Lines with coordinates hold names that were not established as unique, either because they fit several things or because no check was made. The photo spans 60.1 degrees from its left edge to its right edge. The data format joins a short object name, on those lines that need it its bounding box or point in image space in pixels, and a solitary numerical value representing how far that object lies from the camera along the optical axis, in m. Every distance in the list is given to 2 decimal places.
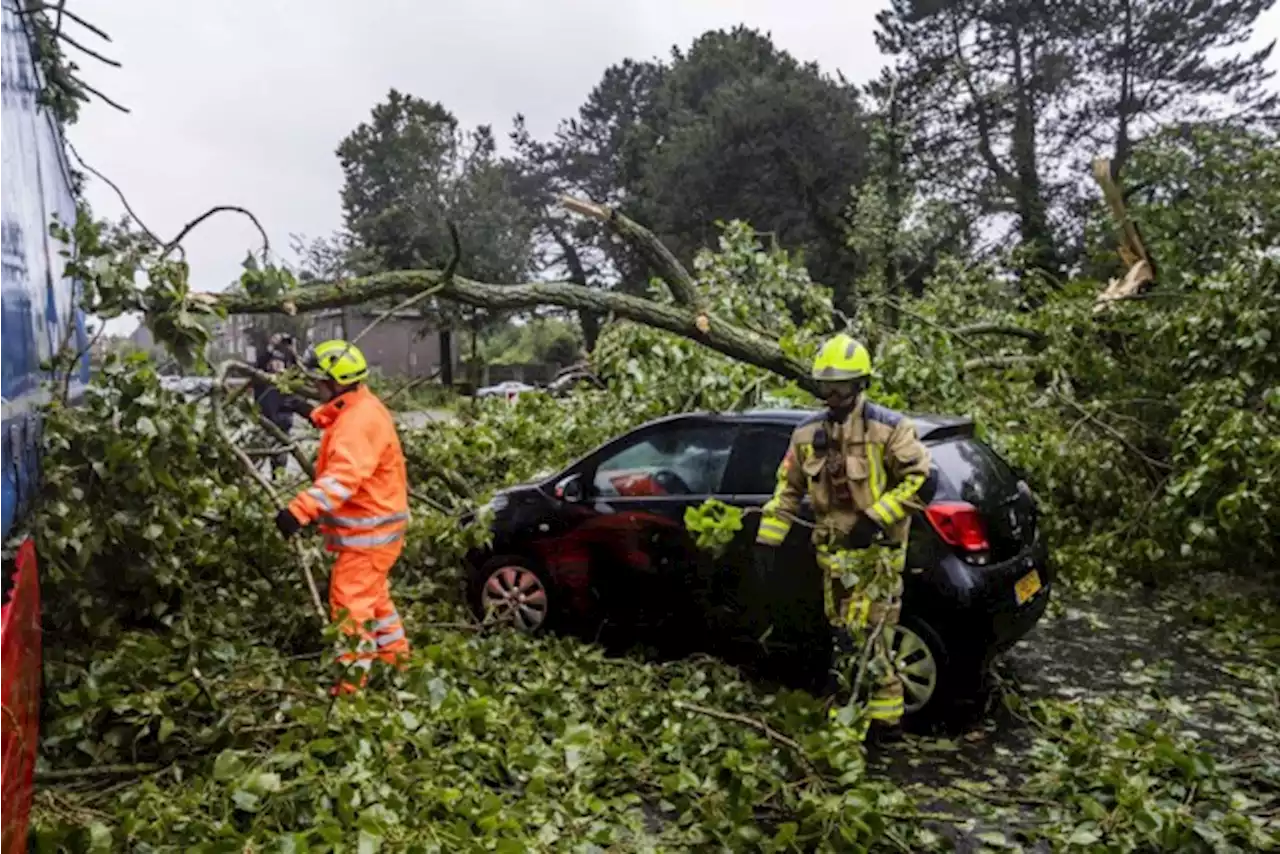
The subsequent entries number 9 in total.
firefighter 4.85
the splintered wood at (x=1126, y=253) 9.96
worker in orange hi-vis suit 5.15
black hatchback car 5.14
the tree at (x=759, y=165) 33.66
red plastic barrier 2.05
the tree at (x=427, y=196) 36.34
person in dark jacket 8.16
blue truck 2.22
